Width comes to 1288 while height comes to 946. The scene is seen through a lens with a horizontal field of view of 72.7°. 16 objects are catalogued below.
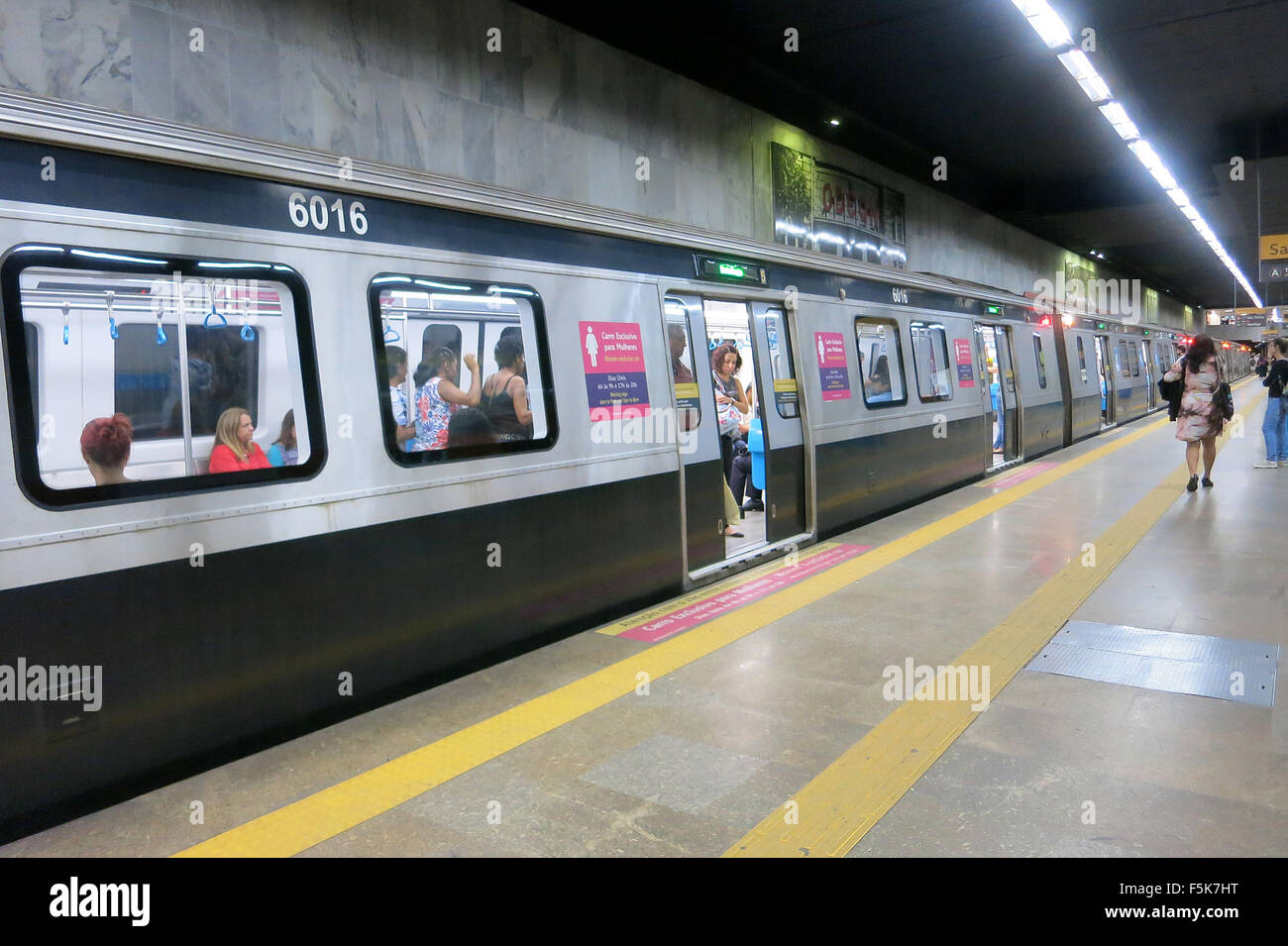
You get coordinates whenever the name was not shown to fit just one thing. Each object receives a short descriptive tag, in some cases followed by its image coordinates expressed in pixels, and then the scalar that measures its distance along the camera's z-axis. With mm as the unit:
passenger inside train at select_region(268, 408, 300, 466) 3605
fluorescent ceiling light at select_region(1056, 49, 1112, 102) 9750
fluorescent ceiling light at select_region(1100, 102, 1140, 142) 11766
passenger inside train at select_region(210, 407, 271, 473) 3387
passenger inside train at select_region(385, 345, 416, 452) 4020
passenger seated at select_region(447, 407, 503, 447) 4355
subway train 2898
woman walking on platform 9031
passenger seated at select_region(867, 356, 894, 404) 8578
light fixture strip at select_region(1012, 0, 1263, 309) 8500
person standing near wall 11234
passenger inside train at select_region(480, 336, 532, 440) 4594
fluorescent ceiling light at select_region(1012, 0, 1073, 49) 8211
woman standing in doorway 7891
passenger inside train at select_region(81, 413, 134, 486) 3088
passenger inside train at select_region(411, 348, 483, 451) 4188
